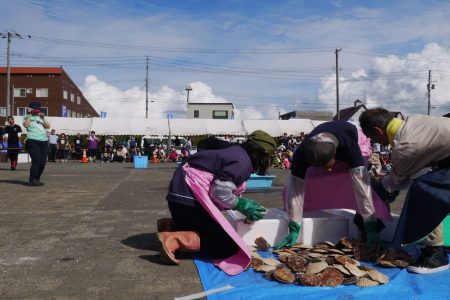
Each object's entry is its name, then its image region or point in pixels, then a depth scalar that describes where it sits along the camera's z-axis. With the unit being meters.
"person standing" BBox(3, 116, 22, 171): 14.42
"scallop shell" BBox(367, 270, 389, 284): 3.38
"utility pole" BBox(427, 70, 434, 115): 59.59
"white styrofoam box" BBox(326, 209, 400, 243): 4.64
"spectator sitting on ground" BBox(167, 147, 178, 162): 26.50
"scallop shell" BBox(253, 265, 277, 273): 3.70
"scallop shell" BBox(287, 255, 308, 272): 3.66
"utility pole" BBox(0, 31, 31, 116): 35.65
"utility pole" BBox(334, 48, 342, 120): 41.16
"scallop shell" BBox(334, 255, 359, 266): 3.73
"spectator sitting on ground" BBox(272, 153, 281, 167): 21.17
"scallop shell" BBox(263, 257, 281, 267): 3.84
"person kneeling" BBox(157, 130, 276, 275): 3.89
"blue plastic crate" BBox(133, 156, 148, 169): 19.28
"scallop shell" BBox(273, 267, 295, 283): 3.41
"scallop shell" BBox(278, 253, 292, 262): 4.01
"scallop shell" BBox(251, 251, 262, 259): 4.07
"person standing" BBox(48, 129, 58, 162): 23.46
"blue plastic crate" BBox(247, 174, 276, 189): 9.97
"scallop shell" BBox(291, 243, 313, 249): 4.34
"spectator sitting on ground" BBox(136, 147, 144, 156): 28.03
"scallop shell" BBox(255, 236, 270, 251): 4.46
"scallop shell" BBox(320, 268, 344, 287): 3.34
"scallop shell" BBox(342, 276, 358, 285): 3.38
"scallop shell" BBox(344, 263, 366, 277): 3.47
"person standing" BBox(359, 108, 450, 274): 3.62
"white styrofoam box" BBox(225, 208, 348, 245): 4.54
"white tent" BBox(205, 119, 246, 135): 30.45
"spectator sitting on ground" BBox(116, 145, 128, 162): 26.28
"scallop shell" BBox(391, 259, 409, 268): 3.81
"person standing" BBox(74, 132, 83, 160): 27.38
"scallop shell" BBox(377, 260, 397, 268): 3.83
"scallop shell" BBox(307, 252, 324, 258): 4.01
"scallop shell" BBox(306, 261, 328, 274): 3.53
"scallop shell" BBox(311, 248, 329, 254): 4.13
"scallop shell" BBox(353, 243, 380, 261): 4.06
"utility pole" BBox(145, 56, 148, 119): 59.16
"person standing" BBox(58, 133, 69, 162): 25.55
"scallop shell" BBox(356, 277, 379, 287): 3.32
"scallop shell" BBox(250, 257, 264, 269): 3.78
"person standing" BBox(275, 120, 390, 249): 4.13
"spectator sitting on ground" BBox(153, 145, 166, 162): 27.34
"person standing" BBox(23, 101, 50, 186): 9.44
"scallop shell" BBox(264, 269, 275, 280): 3.52
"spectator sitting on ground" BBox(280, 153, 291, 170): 20.22
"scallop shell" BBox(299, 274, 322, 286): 3.34
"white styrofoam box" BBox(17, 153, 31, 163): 23.02
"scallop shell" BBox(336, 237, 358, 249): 4.25
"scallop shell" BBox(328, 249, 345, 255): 4.11
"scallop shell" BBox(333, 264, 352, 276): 3.51
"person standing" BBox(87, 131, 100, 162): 25.92
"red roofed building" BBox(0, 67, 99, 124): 59.62
